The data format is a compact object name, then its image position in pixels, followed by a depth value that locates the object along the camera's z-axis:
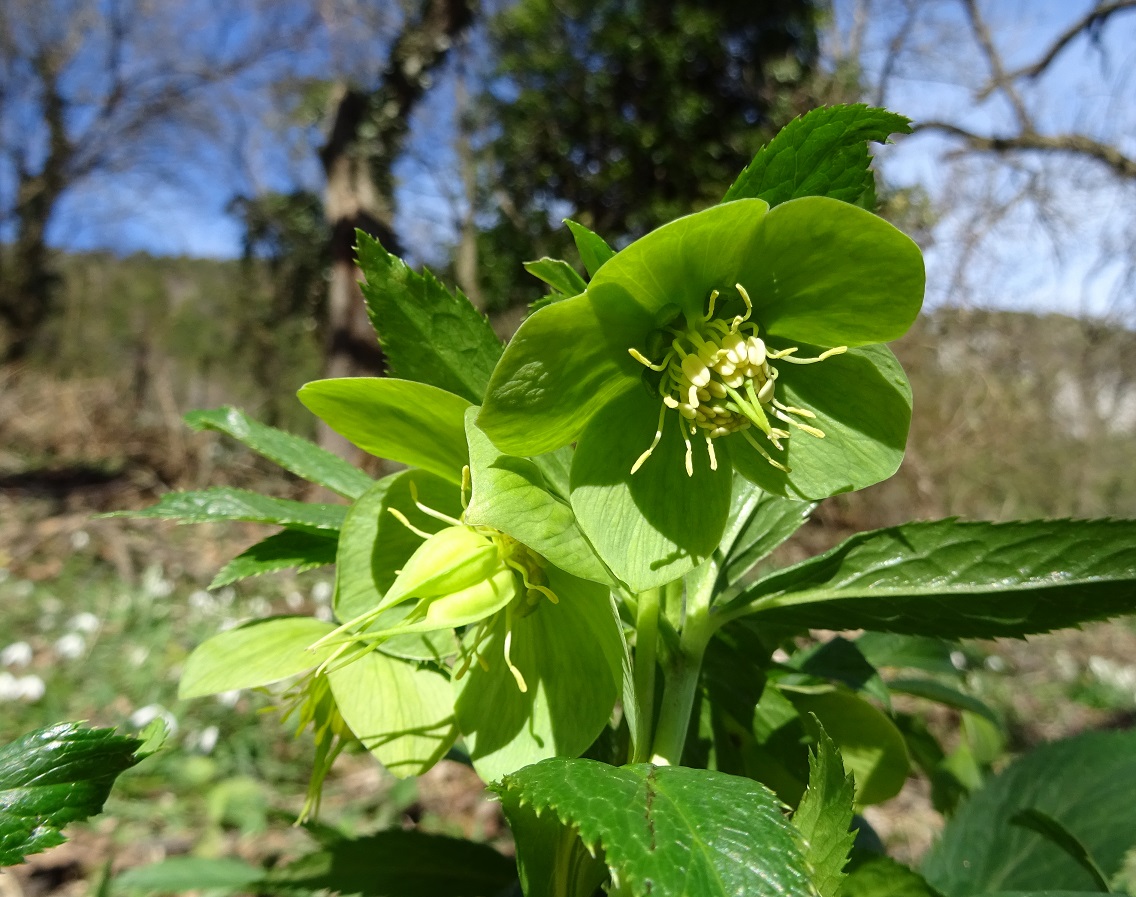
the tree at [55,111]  7.30
